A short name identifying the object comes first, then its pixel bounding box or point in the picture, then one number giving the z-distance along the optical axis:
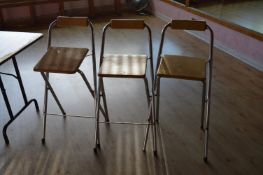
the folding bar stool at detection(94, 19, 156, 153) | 1.88
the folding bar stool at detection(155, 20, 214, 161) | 1.84
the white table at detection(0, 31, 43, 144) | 1.89
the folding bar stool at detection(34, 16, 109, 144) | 1.96
